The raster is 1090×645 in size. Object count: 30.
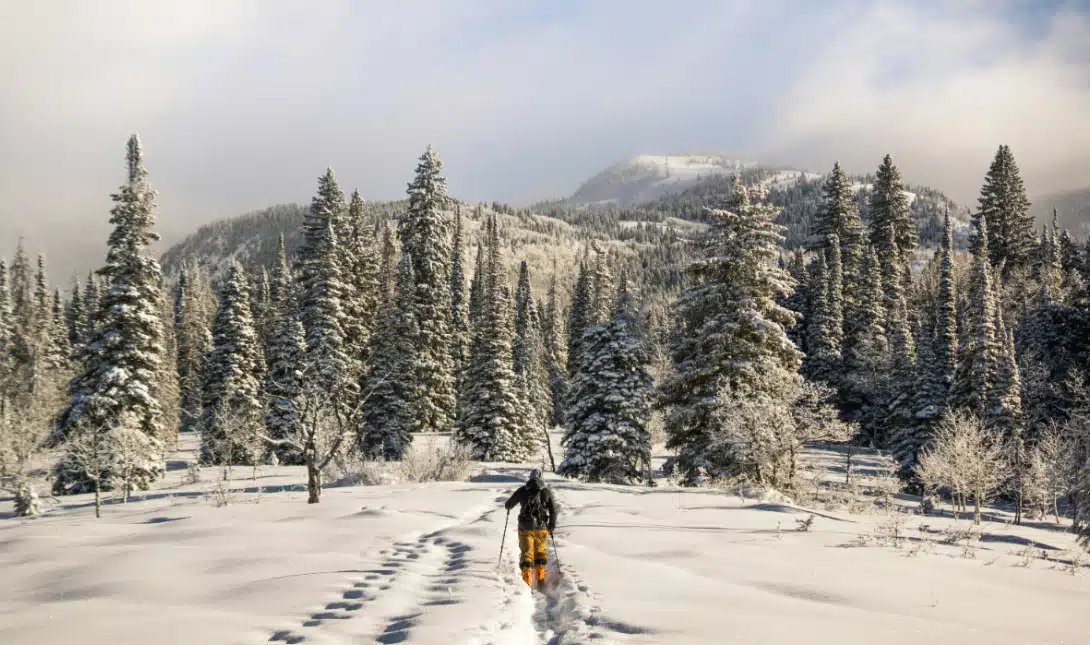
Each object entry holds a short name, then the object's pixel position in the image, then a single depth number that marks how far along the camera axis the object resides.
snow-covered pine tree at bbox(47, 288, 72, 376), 70.56
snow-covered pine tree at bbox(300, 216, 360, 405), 42.53
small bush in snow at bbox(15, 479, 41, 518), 24.59
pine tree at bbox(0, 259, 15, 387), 56.47
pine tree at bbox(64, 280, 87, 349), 82.60
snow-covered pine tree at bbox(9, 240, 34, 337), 72.06
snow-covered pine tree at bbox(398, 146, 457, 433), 48.81
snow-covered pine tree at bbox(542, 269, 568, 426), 86.94
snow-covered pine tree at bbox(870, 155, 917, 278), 82.44
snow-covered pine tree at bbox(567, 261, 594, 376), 79.76
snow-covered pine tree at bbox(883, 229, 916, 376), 54.62
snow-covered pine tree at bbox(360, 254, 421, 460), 41.84
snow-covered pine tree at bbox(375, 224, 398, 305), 47.62
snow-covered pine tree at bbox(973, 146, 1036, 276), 81.12
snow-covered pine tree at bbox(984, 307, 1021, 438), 45.34
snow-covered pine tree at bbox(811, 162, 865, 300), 79.31
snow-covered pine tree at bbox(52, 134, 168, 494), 31.12
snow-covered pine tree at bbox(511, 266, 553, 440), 51.80
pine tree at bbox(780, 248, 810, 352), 72.88
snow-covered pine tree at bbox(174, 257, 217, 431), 71.48
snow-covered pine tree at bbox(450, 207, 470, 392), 62.41
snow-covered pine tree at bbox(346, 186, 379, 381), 48.06
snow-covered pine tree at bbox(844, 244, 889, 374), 63.38
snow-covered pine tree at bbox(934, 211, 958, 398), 53.44
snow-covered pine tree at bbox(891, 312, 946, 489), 48.97
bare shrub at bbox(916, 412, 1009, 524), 32.97
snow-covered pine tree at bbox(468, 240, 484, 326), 90.81
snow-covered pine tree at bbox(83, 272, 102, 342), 76.89
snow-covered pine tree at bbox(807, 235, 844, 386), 65.19
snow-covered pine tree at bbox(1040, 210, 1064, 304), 58.16
